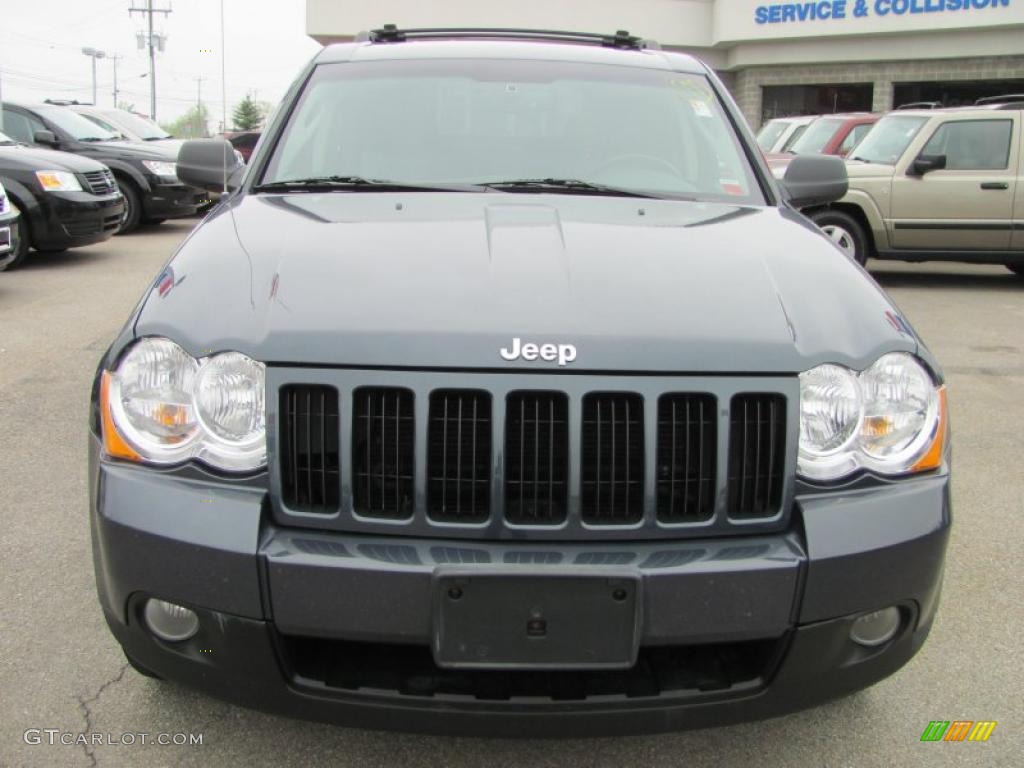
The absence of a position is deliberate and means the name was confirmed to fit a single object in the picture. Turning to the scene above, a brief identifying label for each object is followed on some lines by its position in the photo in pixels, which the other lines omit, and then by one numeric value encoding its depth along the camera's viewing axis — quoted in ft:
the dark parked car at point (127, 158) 42.64
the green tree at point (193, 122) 341.82
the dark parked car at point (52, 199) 31.96
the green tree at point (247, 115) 273.91
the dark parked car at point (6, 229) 26.32
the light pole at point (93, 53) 216.95
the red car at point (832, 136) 38.81
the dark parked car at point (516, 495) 6.23
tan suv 31.37
